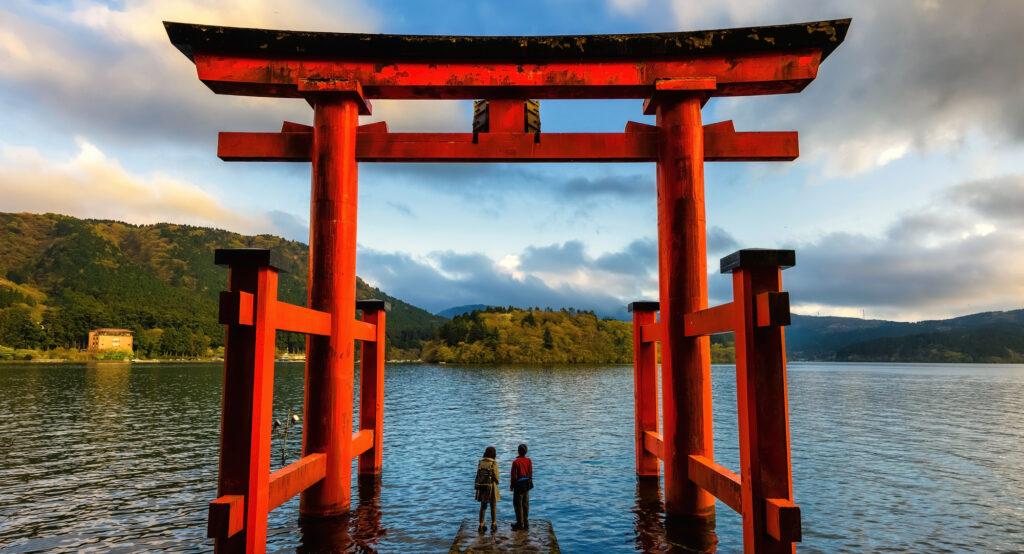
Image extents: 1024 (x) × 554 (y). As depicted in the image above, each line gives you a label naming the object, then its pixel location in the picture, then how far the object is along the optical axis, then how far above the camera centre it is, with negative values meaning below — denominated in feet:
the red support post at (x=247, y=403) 24.47 -2.62
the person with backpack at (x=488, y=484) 34.27 -8.53
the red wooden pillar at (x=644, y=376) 47.06 -2.81
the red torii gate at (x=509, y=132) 35.22 +14.07
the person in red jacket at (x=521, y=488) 34.35 -8.80
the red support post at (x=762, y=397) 23.49 -2.28
